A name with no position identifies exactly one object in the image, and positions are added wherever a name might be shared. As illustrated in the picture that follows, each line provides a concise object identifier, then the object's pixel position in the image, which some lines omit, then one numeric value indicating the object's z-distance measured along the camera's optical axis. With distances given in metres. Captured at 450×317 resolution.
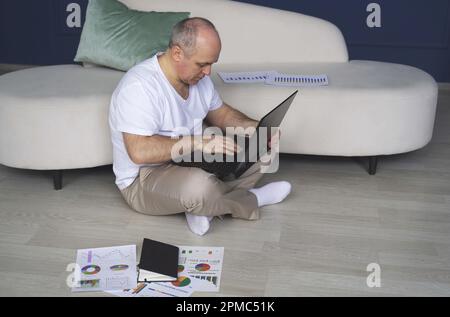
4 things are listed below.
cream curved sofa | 2.70
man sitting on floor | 2.26
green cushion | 3.15
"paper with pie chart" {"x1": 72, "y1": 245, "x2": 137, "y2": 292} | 2.04
